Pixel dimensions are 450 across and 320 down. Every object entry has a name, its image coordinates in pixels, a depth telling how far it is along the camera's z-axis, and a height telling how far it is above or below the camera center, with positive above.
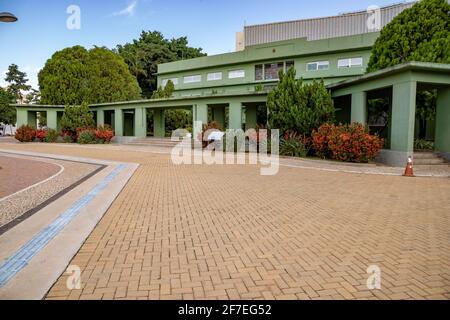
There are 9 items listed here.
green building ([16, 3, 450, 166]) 13.61 +2.60
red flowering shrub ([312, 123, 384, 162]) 14.12 -0.42
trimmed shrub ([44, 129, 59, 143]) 30.38 -0.46
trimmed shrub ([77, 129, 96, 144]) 27.97 -0.49
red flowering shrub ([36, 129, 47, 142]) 30.34 -0.28
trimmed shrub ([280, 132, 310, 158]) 17.09 -0.64
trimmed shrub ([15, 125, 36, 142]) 30.05 -0.20
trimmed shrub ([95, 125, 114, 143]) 28.31 -0.22
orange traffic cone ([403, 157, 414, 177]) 11.45 -1.27
